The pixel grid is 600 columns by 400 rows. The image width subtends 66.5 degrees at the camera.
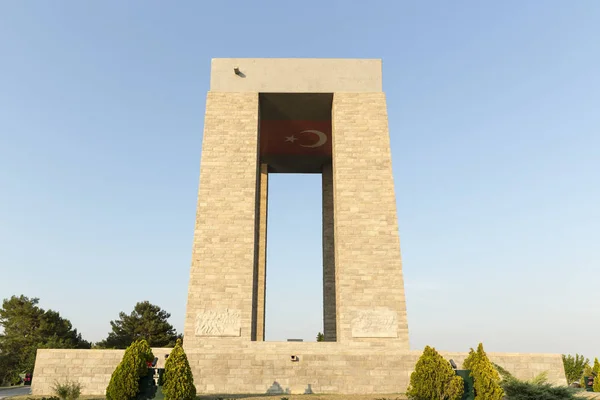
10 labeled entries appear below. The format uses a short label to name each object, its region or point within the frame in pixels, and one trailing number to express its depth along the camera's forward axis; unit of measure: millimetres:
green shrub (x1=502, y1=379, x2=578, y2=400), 11680
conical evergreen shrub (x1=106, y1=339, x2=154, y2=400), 11422
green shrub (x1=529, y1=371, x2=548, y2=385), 12954
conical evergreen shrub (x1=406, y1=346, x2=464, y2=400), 11679
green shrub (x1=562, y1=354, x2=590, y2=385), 31448
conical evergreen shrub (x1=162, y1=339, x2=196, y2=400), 11273
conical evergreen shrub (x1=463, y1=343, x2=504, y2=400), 11555
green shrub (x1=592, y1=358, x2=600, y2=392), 19645
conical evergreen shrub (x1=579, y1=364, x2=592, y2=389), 28242
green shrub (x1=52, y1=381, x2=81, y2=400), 12703
